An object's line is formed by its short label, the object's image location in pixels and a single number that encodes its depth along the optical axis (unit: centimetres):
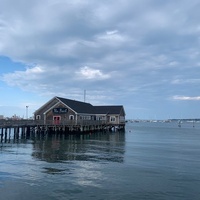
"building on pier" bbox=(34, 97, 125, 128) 4466
